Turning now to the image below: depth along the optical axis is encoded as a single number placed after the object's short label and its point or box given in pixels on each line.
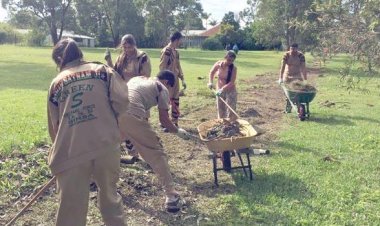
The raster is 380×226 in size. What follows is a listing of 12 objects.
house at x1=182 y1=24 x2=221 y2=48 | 97.75
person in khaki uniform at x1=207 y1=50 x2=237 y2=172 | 8.30
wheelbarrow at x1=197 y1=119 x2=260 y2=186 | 5.88
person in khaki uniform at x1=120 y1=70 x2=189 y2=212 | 5.27
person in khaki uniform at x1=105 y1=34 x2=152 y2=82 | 7.39
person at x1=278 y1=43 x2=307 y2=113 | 11.88
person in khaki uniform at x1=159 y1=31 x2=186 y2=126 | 9.12
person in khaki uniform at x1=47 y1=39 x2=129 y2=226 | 3.76
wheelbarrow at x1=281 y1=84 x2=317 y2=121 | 10.88
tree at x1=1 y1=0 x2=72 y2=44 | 58.27
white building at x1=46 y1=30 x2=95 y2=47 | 76.89
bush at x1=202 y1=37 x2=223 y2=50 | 64.94
